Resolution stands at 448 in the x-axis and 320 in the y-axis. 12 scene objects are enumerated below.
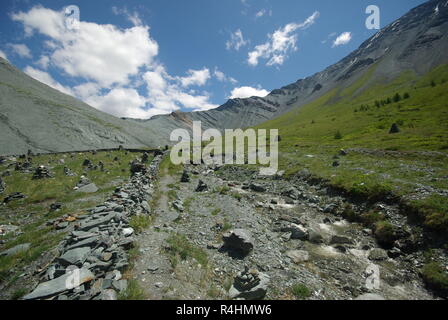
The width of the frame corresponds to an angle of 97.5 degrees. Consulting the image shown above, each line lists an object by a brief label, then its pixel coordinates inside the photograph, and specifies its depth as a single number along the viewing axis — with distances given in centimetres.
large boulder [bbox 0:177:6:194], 2185
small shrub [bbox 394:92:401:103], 8900
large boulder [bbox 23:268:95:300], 656
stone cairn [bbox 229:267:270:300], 812
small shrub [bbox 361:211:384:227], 1445
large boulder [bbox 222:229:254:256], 1150
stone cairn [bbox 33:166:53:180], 2684
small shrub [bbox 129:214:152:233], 1222
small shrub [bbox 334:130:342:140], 5706
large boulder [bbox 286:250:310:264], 1129
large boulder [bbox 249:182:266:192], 2536
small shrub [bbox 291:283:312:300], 843
